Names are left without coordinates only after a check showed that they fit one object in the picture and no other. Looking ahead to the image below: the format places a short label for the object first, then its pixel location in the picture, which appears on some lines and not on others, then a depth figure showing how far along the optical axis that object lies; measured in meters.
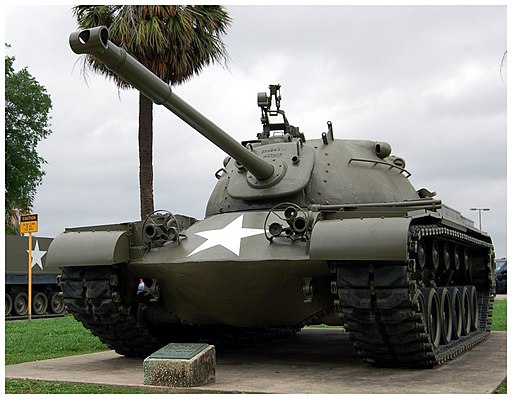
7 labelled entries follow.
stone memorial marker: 8.04
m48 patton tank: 8.34
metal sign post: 19.81
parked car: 31.71
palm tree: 17.72
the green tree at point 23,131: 31.64
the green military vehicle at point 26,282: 23.66
